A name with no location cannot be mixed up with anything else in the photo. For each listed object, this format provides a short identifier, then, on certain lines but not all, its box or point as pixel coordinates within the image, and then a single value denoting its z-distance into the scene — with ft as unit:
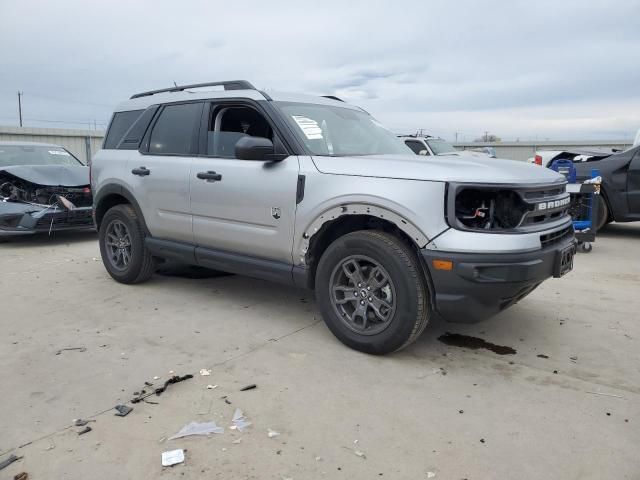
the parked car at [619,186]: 27.04
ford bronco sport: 10.69
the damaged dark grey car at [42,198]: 25.75
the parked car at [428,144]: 38.91
